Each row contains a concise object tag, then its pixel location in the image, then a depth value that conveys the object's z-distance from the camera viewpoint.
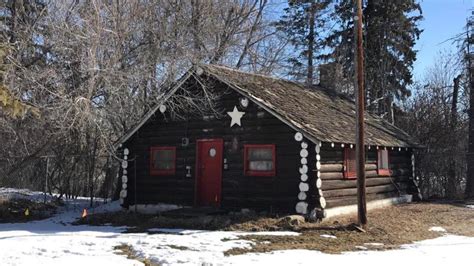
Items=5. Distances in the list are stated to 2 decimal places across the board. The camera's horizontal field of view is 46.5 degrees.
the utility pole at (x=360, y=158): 14.22
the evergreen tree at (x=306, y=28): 32.81
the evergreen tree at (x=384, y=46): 30.80
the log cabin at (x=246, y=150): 15.95
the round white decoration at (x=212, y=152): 17.64
